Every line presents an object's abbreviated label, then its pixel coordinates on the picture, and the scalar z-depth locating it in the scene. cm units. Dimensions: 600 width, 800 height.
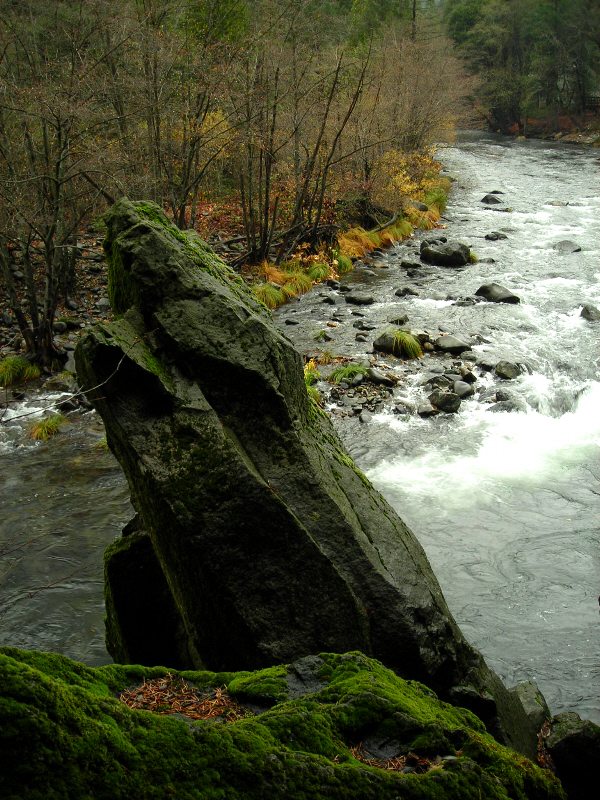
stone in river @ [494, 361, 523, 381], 1625
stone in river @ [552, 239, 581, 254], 2627
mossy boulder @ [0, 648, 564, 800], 262
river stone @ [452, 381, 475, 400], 1550
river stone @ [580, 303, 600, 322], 1956
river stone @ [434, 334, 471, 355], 1775
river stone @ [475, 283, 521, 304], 2119
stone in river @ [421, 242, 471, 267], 2553
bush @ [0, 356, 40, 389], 1550
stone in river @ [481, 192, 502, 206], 3515
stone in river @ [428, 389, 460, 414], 1485
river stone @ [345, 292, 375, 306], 2166
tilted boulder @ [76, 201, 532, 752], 570
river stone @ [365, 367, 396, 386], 1611
